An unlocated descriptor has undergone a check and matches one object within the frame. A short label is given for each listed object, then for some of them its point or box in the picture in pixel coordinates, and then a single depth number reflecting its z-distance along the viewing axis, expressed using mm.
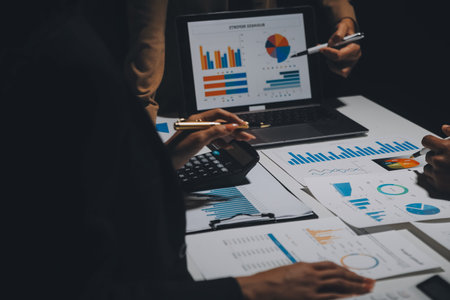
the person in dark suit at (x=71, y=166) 1138
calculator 1935
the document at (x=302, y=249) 1732
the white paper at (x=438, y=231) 1788
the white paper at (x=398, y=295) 1616
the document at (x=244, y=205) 1846
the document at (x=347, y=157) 2012
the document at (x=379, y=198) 1843
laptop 2244
